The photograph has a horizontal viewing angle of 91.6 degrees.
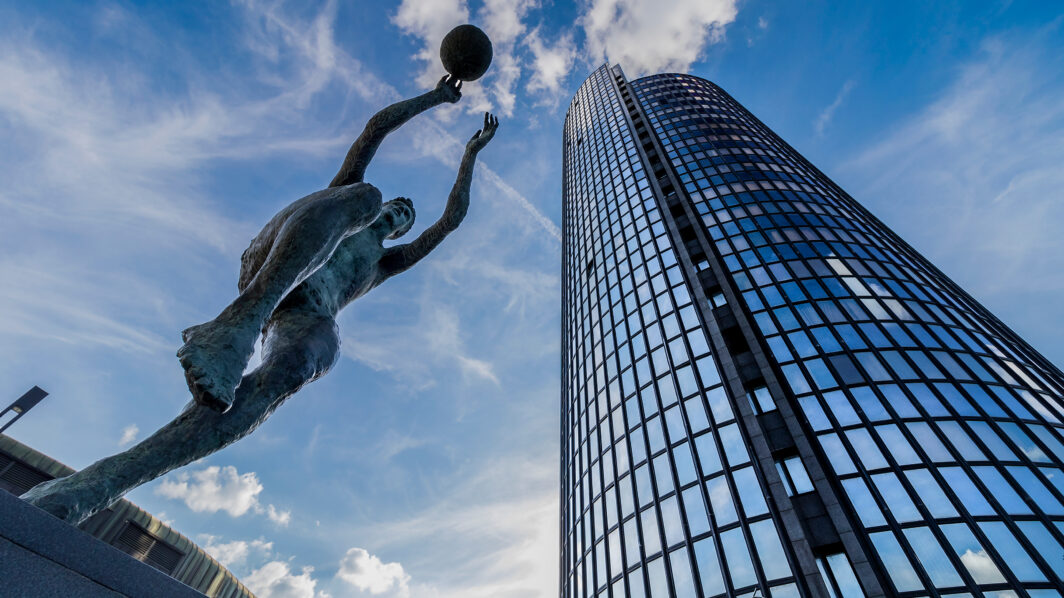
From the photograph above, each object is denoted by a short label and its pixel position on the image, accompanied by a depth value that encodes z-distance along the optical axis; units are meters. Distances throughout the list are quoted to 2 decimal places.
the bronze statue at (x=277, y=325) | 2.06
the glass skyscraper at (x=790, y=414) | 13.33
